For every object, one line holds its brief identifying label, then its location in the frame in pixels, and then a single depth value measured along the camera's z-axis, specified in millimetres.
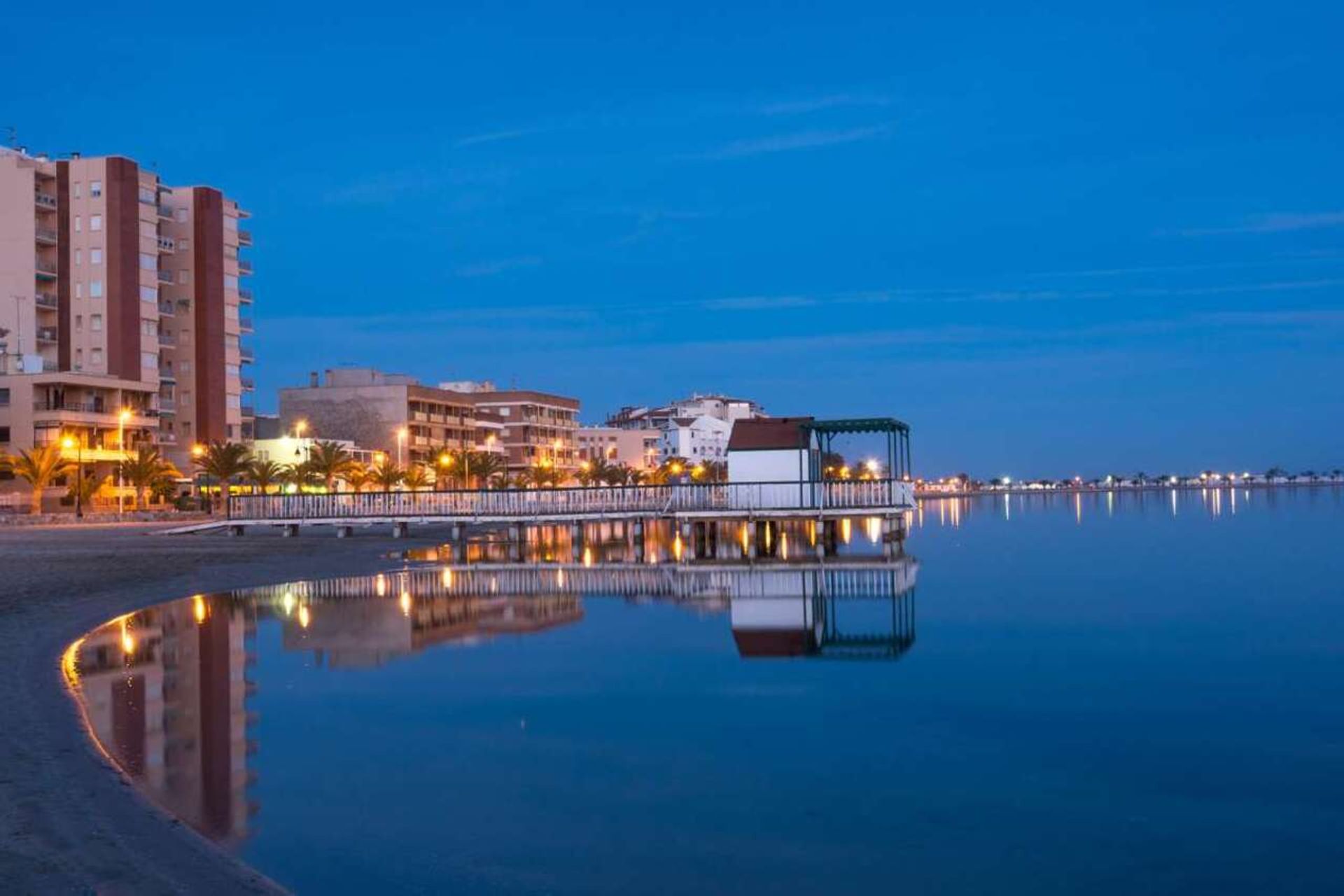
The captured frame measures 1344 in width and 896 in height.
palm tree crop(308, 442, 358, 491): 88000
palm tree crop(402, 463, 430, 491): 104125
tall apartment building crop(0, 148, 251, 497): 83625
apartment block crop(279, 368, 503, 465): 119375
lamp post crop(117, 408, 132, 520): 75875
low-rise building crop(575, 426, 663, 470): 171125
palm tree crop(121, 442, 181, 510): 79375
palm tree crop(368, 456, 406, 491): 97375
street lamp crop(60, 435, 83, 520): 70188
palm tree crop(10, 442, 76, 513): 72250
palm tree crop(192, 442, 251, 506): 79500
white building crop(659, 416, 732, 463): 188500
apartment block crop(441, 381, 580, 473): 143000
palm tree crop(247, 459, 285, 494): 82875
